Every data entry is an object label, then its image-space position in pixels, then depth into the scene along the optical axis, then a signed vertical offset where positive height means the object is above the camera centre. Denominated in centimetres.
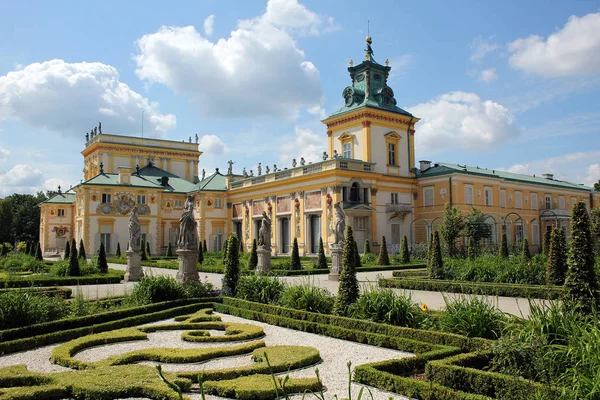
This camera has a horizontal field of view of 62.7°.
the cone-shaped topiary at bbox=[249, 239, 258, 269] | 2450 -91
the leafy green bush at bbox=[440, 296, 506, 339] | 812 -141
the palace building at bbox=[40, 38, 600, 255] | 3856 +388
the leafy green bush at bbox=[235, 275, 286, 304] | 1316 -134
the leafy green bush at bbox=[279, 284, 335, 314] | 1146 -142
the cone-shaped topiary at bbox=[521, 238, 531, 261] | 2128 -74
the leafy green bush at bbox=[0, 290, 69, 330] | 987 -135
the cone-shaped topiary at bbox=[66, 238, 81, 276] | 2186 -93
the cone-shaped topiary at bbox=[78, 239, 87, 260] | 3105 -54
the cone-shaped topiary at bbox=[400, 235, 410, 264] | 2830 -91
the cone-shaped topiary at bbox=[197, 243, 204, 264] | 3114 -107
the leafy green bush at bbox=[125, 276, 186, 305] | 1317 -133
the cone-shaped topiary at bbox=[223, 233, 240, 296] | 1491 -96
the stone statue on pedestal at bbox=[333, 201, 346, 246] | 2194 +42
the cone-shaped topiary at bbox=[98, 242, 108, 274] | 2344 -95
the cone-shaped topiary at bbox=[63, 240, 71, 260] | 3148 -44
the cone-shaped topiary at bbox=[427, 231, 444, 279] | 1916 -99
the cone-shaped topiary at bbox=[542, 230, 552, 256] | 2405 -42
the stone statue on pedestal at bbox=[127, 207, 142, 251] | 2141 +41
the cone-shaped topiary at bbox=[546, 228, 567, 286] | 1481 -82
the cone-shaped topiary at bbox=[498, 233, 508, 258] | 2291 -64
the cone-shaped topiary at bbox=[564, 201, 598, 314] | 778 -55
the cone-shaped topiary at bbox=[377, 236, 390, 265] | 2692 -109
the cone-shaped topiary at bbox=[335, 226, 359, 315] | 1067 -114
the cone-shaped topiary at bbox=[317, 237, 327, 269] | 2681 -115
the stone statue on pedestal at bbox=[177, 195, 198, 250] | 1547 +26
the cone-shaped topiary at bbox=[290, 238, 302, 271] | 2566 -114
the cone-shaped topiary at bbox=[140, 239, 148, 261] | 3469 -91
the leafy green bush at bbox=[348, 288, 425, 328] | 954 -144
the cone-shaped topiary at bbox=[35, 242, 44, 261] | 2965 -59
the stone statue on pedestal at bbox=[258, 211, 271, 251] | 2239 +23
